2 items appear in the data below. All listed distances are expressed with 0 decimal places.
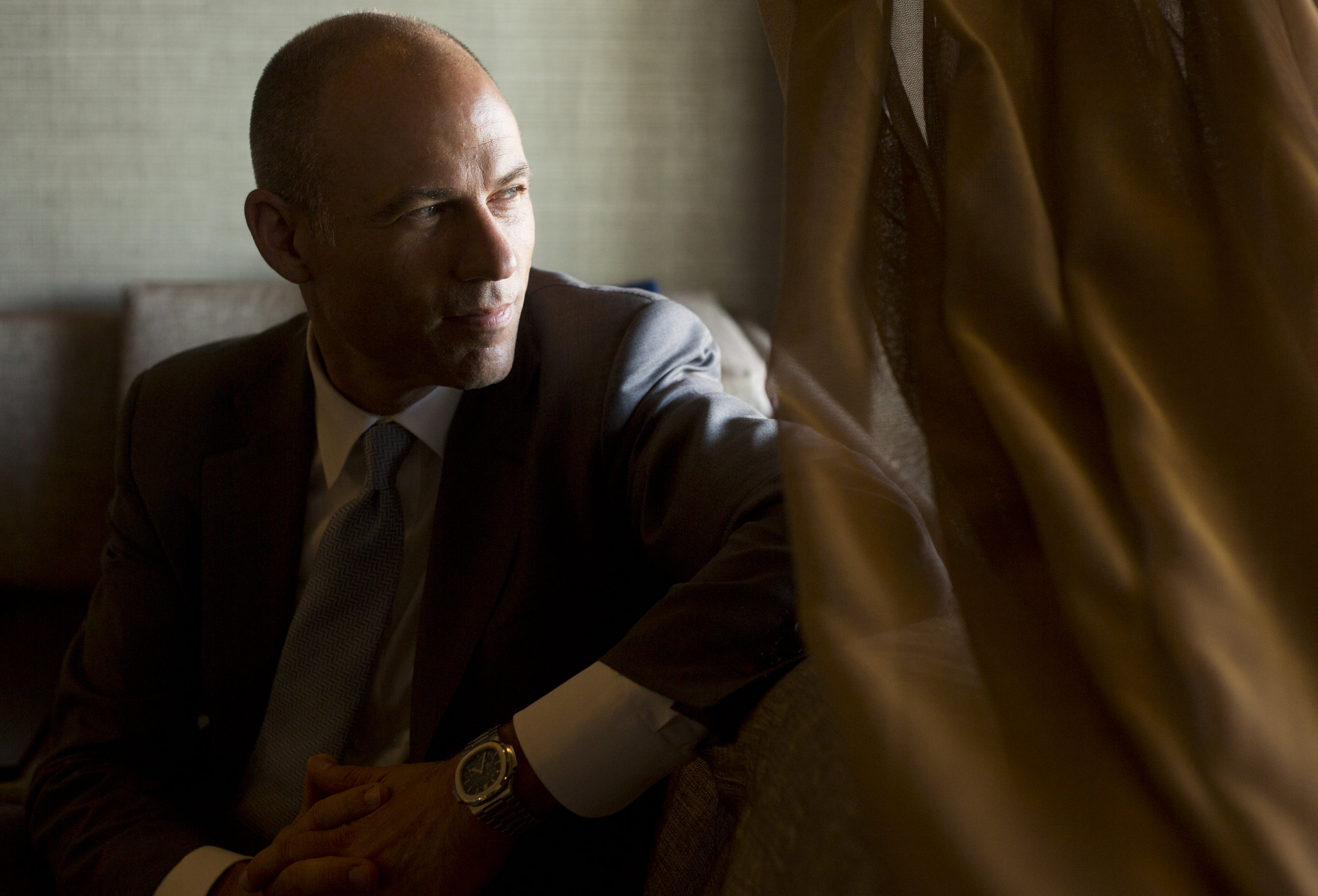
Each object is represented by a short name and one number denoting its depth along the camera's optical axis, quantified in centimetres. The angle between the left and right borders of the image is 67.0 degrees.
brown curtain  34
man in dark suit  93
